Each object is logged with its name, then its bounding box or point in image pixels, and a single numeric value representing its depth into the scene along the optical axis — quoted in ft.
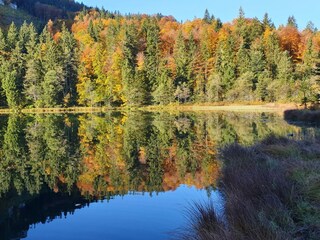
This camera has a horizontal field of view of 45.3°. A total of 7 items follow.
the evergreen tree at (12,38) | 295.81
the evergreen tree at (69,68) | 259.80
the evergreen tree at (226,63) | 261.24
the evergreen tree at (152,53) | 267.35
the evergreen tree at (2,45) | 283.46
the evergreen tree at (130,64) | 243.60
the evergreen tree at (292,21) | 412.20
